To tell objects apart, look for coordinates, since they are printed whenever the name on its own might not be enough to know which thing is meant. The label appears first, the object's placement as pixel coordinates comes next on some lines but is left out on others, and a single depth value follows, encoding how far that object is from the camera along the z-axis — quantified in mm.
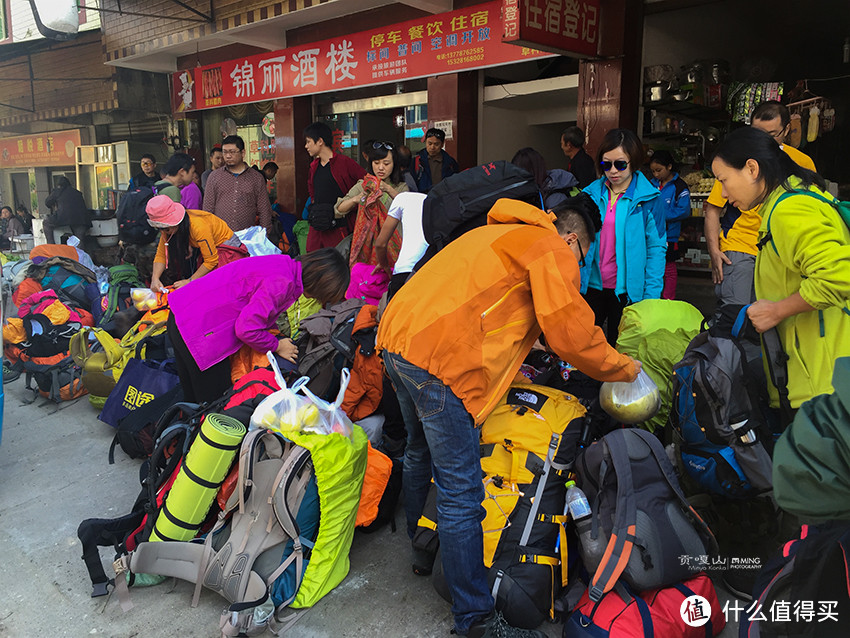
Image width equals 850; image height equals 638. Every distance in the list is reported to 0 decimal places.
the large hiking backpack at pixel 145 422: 3186
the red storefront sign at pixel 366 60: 6586
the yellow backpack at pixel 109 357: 4762
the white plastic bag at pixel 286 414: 2662
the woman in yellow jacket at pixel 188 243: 4688
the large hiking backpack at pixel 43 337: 5398
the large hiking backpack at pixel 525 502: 2319
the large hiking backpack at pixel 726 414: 2467
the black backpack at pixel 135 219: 5910
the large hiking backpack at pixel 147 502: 2662
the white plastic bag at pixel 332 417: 2717
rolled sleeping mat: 2645
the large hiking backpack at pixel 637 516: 2182
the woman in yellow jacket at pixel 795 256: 2174
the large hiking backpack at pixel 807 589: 1326
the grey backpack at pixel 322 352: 3404
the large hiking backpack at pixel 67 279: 6172
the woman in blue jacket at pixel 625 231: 3707
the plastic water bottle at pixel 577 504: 2330
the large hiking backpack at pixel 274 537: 2496
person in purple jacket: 3289
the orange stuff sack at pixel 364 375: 3445
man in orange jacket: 2131
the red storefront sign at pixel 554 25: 4508
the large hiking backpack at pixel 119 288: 5797
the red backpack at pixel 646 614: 2121
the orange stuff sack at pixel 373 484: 2912
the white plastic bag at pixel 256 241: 4812
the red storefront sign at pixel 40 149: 16141
